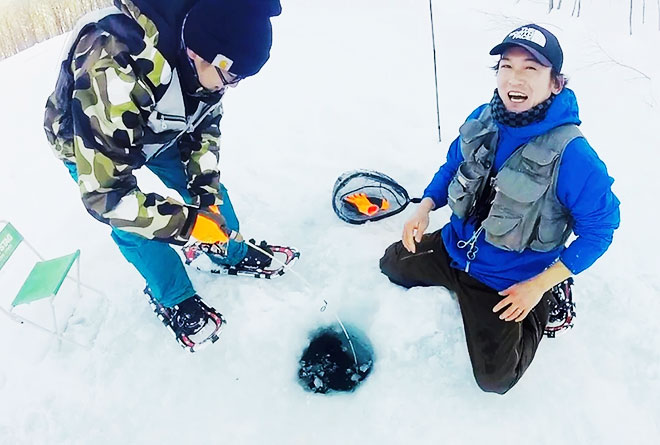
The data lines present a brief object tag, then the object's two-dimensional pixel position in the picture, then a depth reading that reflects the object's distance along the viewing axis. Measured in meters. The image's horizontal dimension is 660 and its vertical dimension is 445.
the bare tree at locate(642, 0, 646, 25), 4.47
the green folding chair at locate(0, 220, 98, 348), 2.42
